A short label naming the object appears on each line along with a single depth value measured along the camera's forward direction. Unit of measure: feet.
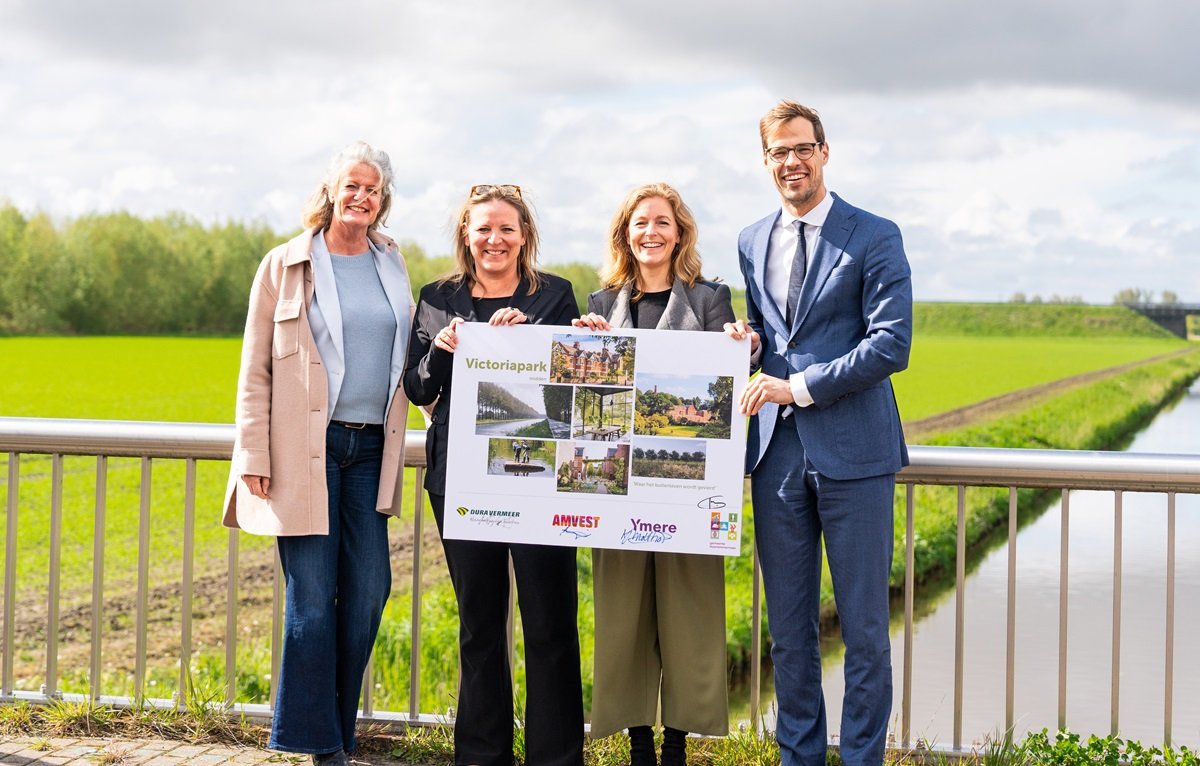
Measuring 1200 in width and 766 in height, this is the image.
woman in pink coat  12.92
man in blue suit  12.00
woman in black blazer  12.96
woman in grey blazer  12.98
